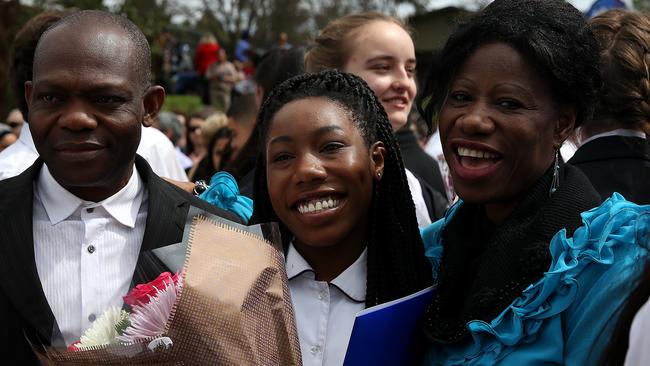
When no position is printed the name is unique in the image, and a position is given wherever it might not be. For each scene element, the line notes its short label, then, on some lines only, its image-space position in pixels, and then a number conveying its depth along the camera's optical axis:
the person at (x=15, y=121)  8.47
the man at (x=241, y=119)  5.82
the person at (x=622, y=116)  2.83
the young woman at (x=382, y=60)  4.13
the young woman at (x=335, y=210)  2.51
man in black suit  2.42
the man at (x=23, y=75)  3.77
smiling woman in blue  2.07
